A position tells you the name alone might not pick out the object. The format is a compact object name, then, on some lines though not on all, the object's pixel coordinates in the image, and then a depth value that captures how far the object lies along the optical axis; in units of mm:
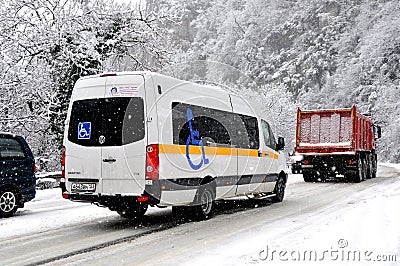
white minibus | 8352
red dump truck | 20688
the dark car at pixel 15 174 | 10398
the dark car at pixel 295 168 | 28120
